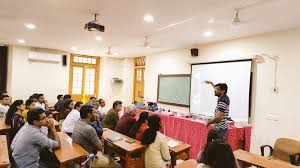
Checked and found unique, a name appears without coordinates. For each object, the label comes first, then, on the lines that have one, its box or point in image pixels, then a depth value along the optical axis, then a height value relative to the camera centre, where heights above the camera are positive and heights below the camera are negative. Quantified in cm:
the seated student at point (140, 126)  352 -72
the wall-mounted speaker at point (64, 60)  877 +79
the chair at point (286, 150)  355 -105
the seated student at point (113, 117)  480 -77
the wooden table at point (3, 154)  220 -85
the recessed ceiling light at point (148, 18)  397 +118
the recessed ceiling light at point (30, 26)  495 +121
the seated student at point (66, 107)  578 -71
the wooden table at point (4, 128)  397 -89
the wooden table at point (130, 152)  315 -104
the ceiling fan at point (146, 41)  555 +113
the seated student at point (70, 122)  412 -79
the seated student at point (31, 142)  244 -71
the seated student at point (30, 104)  439 -50
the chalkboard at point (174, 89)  674 -20
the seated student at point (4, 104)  512 -61
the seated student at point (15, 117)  358 -66
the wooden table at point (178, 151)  320 -97
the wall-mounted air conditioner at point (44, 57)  796 +82
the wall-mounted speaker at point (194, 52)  630 +90
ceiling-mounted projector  384 +94
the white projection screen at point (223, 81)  502 -3
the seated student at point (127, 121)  404 -73
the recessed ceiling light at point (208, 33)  484 +113
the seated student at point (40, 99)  603 -55
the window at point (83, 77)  948 +17
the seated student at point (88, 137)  303 -77
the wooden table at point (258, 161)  271 -95
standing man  364 -43
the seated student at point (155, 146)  283 -82
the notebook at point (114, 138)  358 -92
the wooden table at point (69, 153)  253 -89
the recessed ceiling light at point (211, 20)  388 +114
